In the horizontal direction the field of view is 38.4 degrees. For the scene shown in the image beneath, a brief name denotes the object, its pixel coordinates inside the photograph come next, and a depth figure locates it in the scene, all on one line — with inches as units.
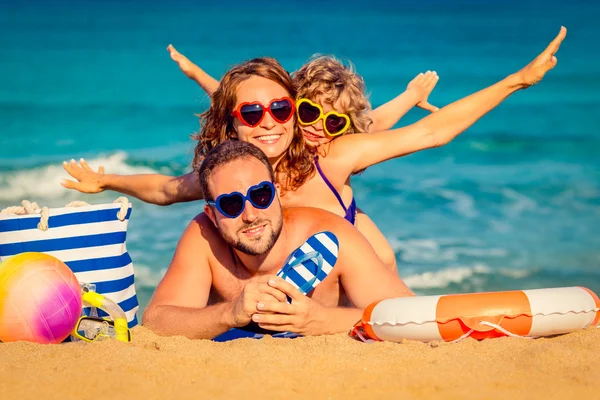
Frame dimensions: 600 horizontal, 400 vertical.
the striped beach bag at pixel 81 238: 221.5
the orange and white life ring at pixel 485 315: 177.5
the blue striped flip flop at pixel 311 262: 191.5
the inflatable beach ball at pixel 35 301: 184.4
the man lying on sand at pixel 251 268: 186.7
